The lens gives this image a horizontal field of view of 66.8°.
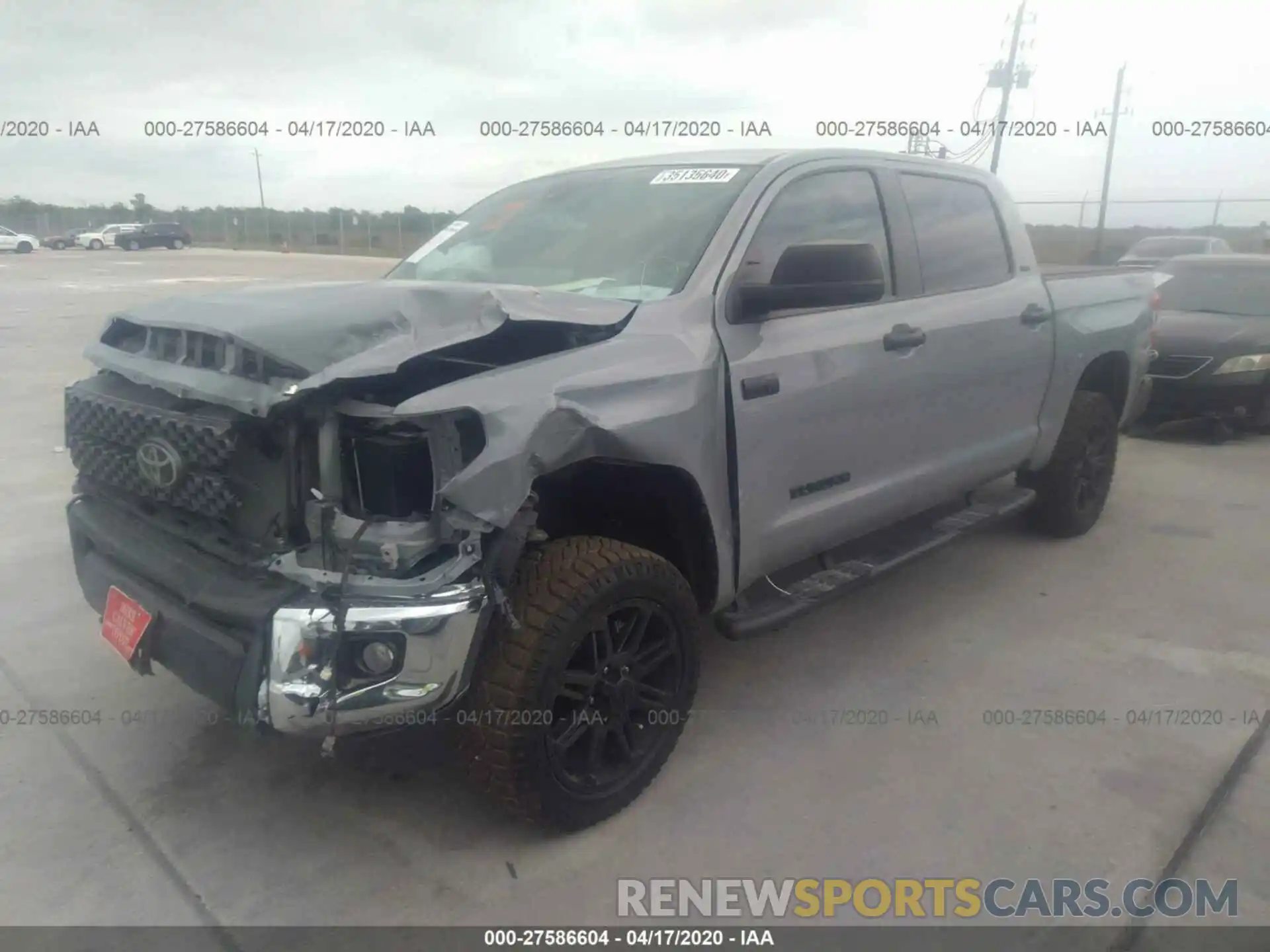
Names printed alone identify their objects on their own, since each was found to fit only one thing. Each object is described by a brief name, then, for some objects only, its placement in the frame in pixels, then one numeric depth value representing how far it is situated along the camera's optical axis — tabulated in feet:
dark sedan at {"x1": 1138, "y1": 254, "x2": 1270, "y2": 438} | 25.43
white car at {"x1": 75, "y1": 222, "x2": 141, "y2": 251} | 150.41
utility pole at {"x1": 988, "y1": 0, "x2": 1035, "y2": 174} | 69.10
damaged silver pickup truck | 7.59
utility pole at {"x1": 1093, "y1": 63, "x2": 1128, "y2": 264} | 73.97
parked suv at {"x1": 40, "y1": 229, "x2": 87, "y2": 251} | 156.87
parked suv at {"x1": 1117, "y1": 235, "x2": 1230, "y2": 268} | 49.70
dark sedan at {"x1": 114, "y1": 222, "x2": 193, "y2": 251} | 146.72
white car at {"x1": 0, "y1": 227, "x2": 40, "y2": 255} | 133.28
